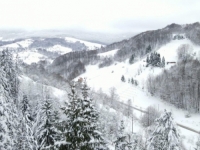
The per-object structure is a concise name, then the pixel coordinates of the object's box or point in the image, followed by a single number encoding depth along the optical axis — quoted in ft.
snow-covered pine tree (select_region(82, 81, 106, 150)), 38.11
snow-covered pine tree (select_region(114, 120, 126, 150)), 78.69
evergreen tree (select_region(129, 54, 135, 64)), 471.21
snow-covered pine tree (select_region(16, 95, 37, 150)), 40.34
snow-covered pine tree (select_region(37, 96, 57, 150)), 62.59
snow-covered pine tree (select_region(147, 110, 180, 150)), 49.88
